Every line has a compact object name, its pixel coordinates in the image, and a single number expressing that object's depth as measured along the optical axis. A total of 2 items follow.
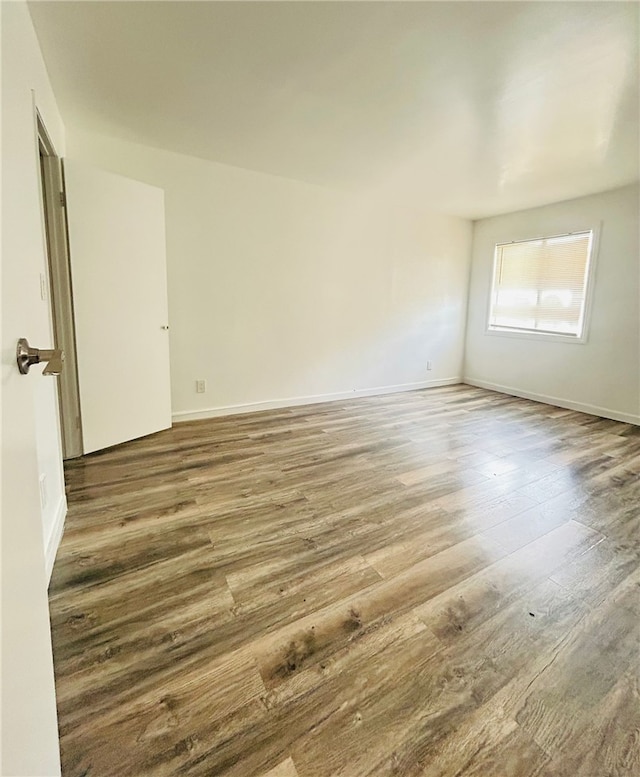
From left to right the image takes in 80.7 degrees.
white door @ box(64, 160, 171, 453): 2.61
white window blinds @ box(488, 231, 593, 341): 4.28
